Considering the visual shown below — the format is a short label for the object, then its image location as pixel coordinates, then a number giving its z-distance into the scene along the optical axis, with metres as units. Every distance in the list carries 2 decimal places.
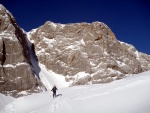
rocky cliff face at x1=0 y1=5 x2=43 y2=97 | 55.98
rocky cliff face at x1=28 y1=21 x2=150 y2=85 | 69.23
